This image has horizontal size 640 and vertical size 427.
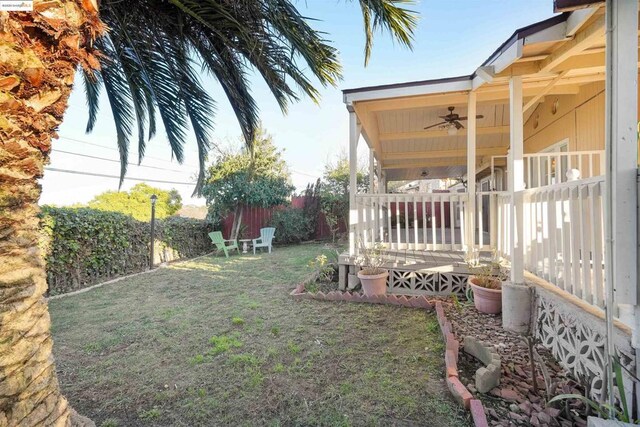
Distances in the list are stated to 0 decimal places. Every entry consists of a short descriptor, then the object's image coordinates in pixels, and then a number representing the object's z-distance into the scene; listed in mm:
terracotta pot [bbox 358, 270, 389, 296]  3902
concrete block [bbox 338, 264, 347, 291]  4559
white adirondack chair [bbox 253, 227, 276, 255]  9795
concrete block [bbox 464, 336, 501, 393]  1937
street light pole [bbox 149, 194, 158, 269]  6871
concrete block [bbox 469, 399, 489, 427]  1591
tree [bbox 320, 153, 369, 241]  11469
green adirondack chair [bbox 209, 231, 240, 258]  8797
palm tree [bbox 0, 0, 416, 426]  1104
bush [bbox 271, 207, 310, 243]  10938
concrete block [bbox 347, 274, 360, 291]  4500
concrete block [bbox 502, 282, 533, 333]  2852
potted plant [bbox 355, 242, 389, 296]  3916
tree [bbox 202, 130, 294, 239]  9992
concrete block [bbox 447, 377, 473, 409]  1779
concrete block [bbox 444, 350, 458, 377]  2042
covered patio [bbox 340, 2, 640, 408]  1604
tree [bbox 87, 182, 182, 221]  15281
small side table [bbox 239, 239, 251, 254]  9711
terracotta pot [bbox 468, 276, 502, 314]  3283
